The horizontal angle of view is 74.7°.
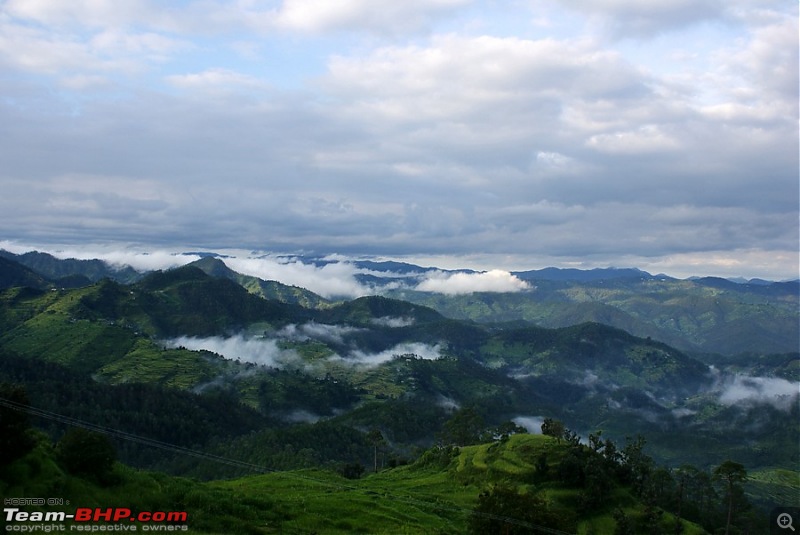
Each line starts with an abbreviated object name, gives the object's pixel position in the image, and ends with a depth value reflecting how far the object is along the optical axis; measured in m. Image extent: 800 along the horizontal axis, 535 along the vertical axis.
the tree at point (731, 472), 121.50
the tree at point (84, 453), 50.75
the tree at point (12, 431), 44.75
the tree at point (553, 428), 153.00
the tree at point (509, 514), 68.38
